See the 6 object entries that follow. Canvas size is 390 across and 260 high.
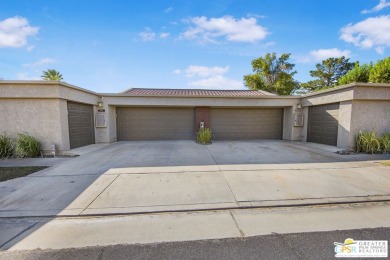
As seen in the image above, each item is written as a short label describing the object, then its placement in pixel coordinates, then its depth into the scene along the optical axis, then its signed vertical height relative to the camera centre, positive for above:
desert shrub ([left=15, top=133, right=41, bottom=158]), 7.49 -1.19
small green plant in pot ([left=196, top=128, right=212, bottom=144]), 10.83 -1.12
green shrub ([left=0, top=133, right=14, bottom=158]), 7.43 -1.21
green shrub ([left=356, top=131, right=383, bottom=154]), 7.91 -1.04
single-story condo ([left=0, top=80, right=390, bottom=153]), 7.85 +0.20
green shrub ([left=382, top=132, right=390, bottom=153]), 7.85 -1.07
